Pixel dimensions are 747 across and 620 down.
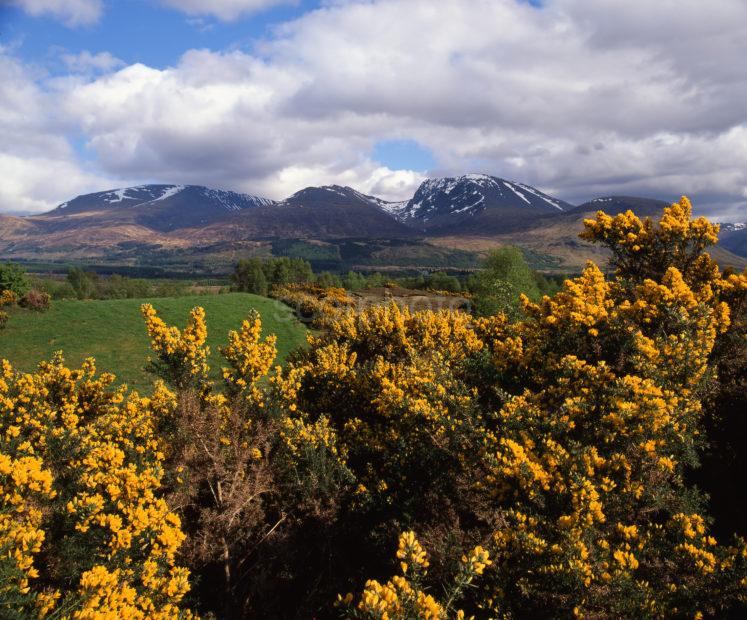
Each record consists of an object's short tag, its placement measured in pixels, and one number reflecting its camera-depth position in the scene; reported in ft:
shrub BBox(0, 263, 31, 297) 129.39
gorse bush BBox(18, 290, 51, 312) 122.62
